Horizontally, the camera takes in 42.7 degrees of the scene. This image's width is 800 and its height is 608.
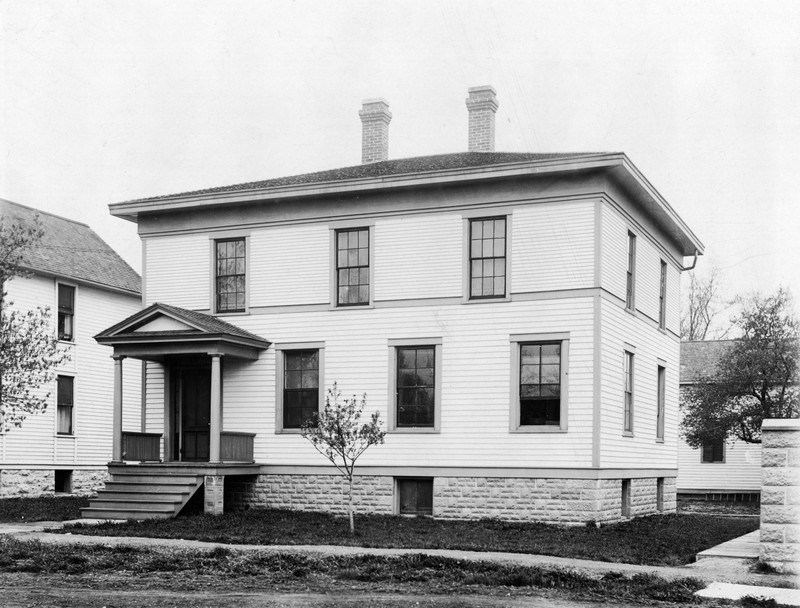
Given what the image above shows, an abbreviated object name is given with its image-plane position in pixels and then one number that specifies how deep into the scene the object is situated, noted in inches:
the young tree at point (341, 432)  723.4
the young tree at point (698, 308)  2121.1
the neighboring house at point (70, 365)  1157.7
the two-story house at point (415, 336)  806.5
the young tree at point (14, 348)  842.8
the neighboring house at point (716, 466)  1568.7
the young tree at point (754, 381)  1326.3
